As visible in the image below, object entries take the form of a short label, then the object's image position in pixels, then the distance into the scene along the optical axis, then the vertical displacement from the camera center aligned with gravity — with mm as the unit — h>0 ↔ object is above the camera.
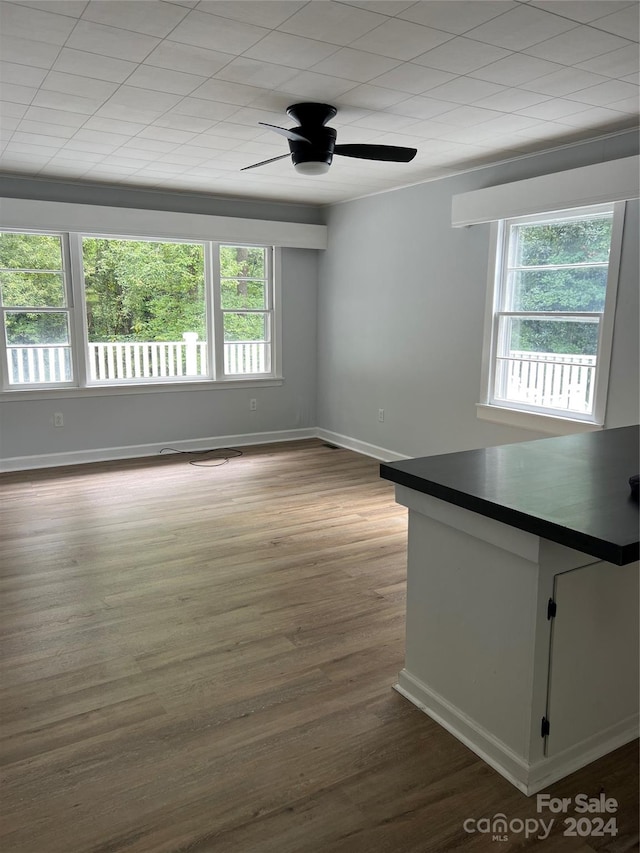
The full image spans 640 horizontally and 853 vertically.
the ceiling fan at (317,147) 3301 +949
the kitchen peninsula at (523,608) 1702 -852
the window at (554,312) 3889 +59
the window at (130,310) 5348 +79
